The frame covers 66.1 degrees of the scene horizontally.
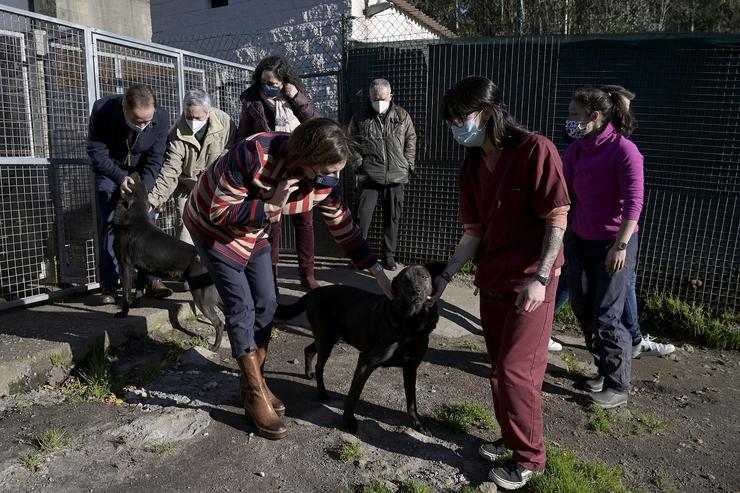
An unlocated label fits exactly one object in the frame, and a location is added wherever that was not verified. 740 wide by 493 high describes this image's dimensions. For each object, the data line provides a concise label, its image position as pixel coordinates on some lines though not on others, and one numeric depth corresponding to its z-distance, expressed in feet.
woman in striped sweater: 8.90
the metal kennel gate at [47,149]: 16.49
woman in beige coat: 16.61
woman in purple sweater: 11.68
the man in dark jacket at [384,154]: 20.16
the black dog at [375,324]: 9.77
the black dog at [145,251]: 15.12
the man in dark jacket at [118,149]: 15.41
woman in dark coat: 16.30
